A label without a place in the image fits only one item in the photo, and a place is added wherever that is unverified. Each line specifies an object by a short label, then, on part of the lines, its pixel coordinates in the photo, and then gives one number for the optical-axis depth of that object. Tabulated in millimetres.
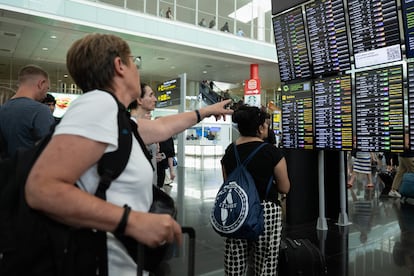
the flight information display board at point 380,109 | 2979
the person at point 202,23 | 15227
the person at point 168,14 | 14578
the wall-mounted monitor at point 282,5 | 3927
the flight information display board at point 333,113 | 3518
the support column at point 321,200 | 4555
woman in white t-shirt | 829
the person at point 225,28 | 15814
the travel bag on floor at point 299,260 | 2705
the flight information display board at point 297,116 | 4008
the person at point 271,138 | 4419
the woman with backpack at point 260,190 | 2223
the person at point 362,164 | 8286
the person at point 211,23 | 15469
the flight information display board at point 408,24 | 2770
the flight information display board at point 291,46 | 3943
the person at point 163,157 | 5211
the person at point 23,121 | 2471
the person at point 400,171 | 6566
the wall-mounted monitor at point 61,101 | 14699
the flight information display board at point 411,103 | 2859
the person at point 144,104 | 2871
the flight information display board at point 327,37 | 3445
